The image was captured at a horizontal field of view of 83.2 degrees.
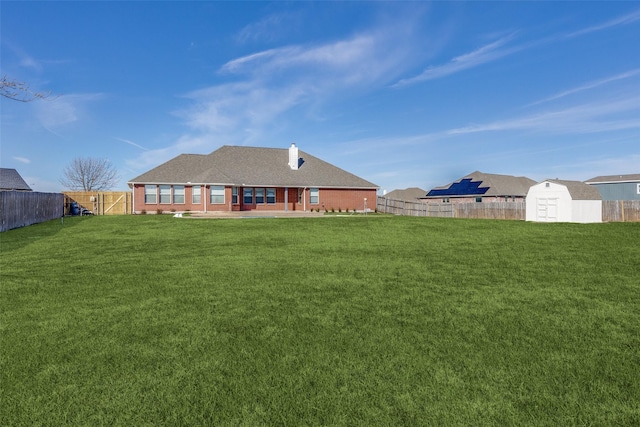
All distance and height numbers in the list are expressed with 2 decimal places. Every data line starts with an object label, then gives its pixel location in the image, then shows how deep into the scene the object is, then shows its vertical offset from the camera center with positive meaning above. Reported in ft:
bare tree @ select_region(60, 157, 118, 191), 187.11 +17.68
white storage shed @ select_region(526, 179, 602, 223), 83.71 -0.67
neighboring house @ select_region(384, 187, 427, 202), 282.89 +7.73
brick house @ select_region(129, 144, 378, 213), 106.22 +6.70
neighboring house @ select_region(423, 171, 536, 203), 170.09 +6.24
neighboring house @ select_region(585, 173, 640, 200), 142.15 +5.10
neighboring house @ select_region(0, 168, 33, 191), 133.10 +11.29
